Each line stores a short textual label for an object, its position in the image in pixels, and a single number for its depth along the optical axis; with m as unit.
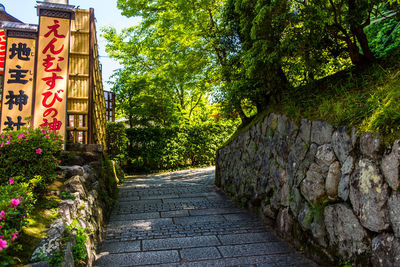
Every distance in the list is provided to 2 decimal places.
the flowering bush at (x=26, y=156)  3.55
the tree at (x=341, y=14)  3.71
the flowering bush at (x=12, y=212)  2.07
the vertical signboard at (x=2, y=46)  7.98
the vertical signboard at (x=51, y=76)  5.92
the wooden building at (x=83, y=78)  7.55
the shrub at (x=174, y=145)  14.02
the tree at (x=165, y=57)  9.12
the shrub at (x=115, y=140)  13.12
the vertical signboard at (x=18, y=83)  6.12
